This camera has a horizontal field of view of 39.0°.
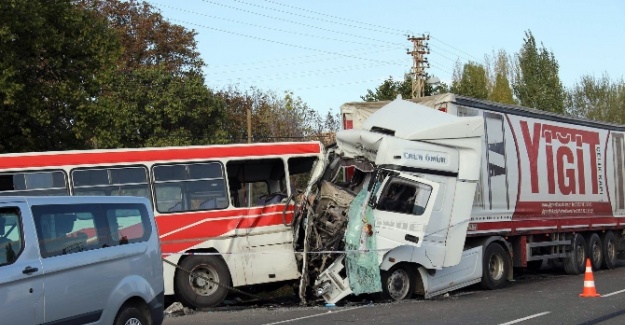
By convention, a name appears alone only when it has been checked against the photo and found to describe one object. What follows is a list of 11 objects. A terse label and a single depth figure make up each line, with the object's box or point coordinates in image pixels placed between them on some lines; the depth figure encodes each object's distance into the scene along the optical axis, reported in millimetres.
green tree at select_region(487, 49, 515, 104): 59809
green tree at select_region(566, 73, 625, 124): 64312
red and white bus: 15000
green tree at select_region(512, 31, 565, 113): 53156
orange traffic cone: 15914
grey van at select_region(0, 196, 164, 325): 8430
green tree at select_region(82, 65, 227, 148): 39656
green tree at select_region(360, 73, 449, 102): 39656
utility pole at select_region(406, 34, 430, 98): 45562
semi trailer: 15430
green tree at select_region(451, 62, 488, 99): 50938
